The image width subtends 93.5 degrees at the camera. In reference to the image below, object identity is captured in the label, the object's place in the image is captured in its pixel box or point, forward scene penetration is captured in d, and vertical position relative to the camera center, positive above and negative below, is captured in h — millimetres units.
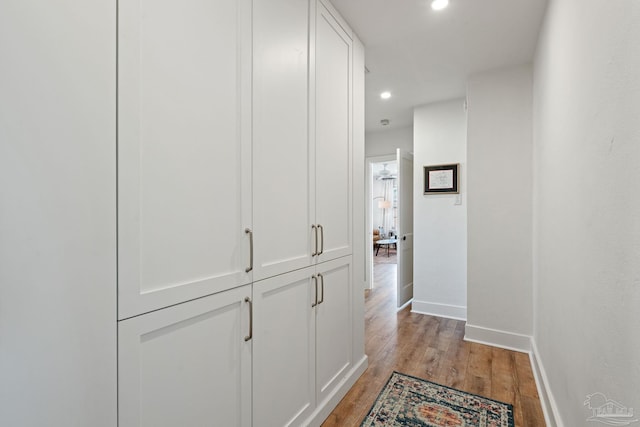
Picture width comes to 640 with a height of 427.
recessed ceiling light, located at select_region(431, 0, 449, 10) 1954 +1388
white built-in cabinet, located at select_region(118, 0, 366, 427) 910 +6
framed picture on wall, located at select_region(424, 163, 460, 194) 3645 +451
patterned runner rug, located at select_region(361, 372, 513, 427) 1850 -1267
